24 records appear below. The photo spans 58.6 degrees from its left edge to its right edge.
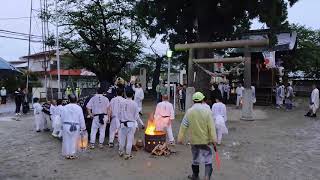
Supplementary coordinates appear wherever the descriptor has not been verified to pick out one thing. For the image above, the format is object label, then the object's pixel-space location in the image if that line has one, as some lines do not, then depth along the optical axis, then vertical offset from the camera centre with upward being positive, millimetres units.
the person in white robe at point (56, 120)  10051 -961
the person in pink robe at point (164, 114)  8766 -669
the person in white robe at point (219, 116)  8667 -736
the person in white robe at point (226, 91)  21866 +100
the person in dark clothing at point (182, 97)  17619 -280
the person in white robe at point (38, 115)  11450 -883
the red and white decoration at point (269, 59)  19916 +2321
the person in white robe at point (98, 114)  8603 -641
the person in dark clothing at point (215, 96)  9250 -121
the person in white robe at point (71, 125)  7589 -858
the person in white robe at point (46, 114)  11544 -873
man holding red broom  5735 -821
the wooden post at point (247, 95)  13876 -139
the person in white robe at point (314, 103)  15126 -601
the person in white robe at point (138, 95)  13645 -110
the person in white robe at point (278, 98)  19015 -406
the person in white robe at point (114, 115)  8279 -684
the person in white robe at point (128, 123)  7532 -801
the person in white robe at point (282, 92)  18845 +0
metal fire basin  7947 -1317
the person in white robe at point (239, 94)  18927 -120
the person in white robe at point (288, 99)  18402 -461
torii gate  13382 +1614
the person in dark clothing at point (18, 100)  17555 -417
